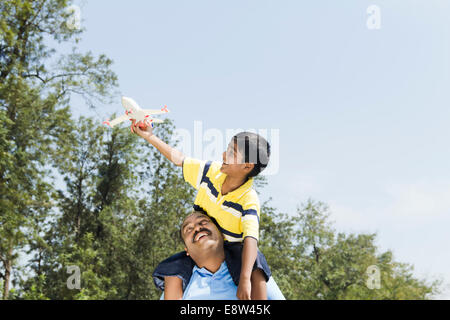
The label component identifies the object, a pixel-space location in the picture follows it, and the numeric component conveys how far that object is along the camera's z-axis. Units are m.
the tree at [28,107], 13.78
